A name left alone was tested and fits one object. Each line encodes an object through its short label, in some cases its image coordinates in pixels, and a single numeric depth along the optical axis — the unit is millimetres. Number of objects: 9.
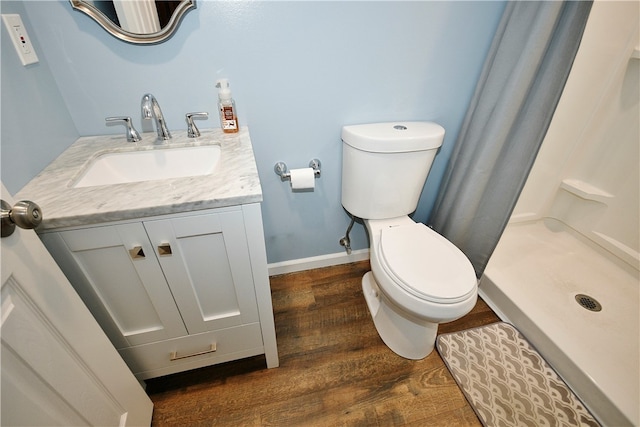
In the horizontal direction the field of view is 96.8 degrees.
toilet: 993
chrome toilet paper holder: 1268
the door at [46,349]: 494
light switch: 792
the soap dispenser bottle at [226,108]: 1024
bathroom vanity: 716
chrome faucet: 948
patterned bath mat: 1045
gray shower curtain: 949
